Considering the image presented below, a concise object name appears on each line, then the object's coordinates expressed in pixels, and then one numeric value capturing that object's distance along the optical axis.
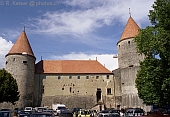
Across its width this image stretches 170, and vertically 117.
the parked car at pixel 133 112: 21.62
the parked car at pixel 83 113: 24.33
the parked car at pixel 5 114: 15.21
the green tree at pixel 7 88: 36.51
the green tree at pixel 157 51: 17.56
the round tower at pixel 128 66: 44.03
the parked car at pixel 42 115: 14.49
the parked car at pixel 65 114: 19.41
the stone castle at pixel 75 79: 45.75
